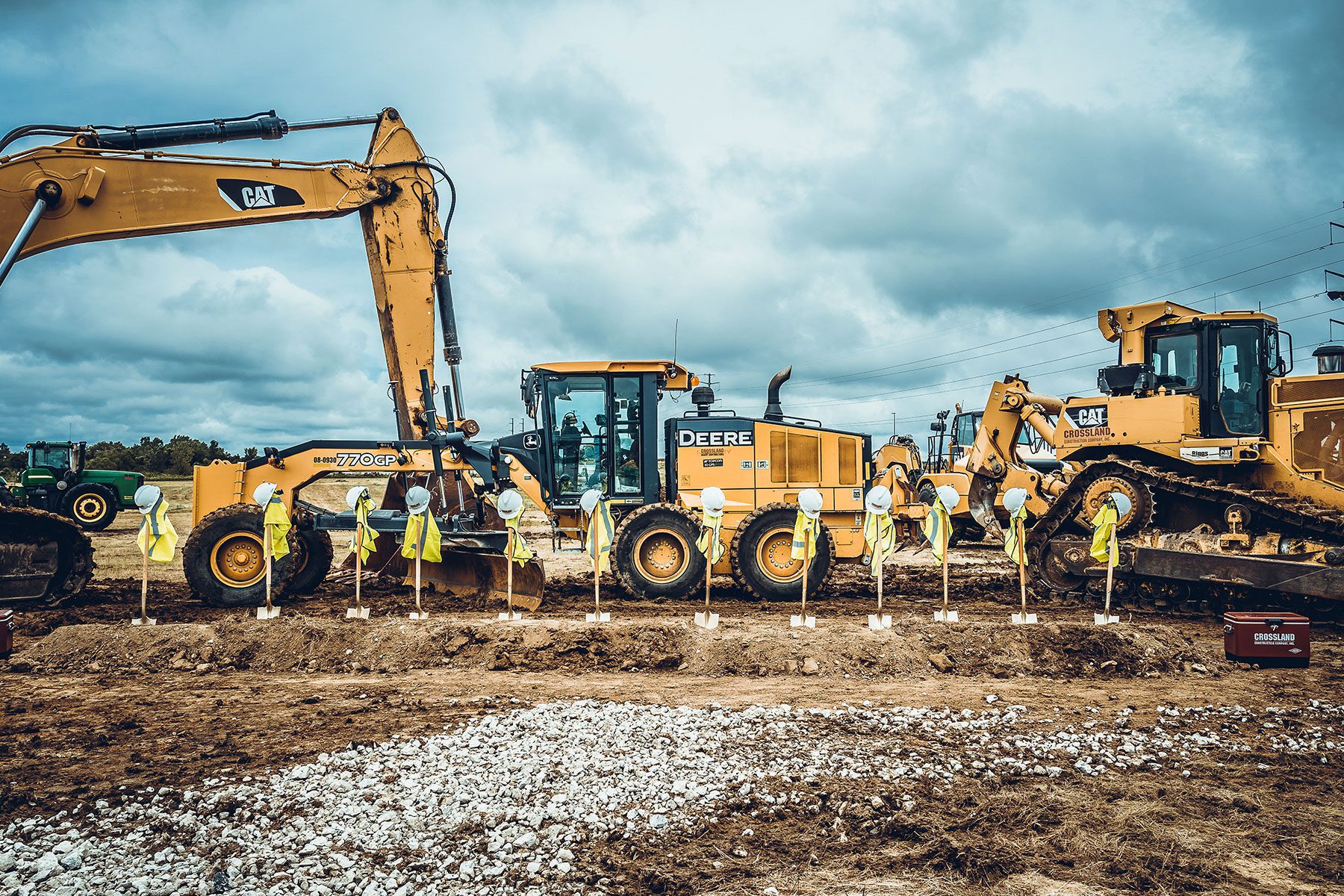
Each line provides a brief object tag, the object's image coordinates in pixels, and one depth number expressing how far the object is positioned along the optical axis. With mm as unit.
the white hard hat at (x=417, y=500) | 12234
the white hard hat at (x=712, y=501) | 11891
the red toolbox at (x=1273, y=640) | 10055
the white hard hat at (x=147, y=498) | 11938
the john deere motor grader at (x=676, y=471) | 13750
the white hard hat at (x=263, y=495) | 12555
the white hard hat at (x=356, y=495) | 12781
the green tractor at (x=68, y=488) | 24812
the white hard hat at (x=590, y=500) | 12297
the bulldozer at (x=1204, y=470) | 12070
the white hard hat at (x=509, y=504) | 11977
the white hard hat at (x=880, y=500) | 11781
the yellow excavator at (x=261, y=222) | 12789
